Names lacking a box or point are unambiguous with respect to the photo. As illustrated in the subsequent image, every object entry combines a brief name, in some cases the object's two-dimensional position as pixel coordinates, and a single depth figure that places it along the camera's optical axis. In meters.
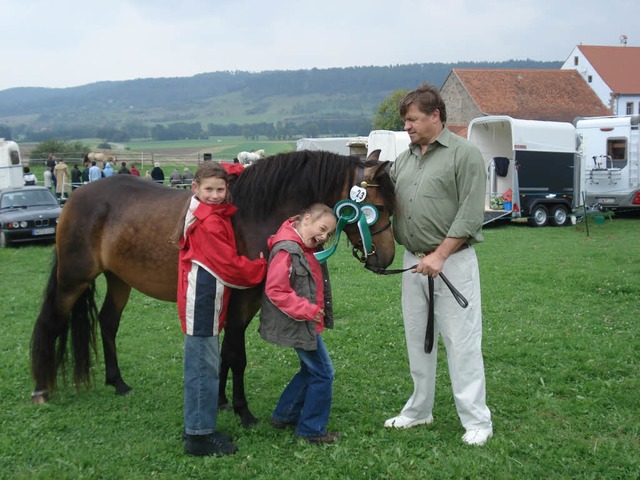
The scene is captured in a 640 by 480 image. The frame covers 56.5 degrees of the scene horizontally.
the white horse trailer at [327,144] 29.92
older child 3.58
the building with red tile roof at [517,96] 48.69
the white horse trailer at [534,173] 17.14
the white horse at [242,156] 20.83
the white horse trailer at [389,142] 23.12
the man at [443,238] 3.58
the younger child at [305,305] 3.52
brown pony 3.91
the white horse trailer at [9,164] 20.91
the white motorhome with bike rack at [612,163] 18.86
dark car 14.17
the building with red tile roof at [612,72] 53.22
